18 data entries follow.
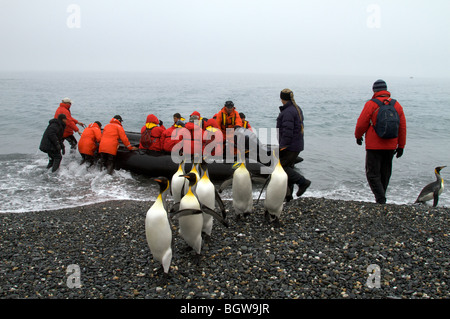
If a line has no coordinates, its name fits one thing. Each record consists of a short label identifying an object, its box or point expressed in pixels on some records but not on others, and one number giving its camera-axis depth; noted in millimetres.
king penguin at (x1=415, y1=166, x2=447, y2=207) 8031
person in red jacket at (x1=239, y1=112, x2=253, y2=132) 10008
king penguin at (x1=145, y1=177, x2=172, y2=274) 4223
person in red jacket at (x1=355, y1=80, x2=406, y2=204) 6605
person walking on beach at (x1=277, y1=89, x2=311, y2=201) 6262
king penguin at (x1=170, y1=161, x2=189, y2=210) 6242
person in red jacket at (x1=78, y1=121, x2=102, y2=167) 11031
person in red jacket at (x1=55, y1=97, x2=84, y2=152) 11938
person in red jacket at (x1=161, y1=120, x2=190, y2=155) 9482
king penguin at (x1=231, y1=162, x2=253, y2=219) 5812
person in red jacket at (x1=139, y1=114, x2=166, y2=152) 10208
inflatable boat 9898
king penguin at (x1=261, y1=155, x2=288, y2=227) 5656
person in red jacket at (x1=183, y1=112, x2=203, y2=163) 9148
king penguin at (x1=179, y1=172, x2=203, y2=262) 4538
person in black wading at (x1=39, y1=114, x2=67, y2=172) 10953
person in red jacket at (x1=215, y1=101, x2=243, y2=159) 9500
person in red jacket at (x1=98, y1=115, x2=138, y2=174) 10461
